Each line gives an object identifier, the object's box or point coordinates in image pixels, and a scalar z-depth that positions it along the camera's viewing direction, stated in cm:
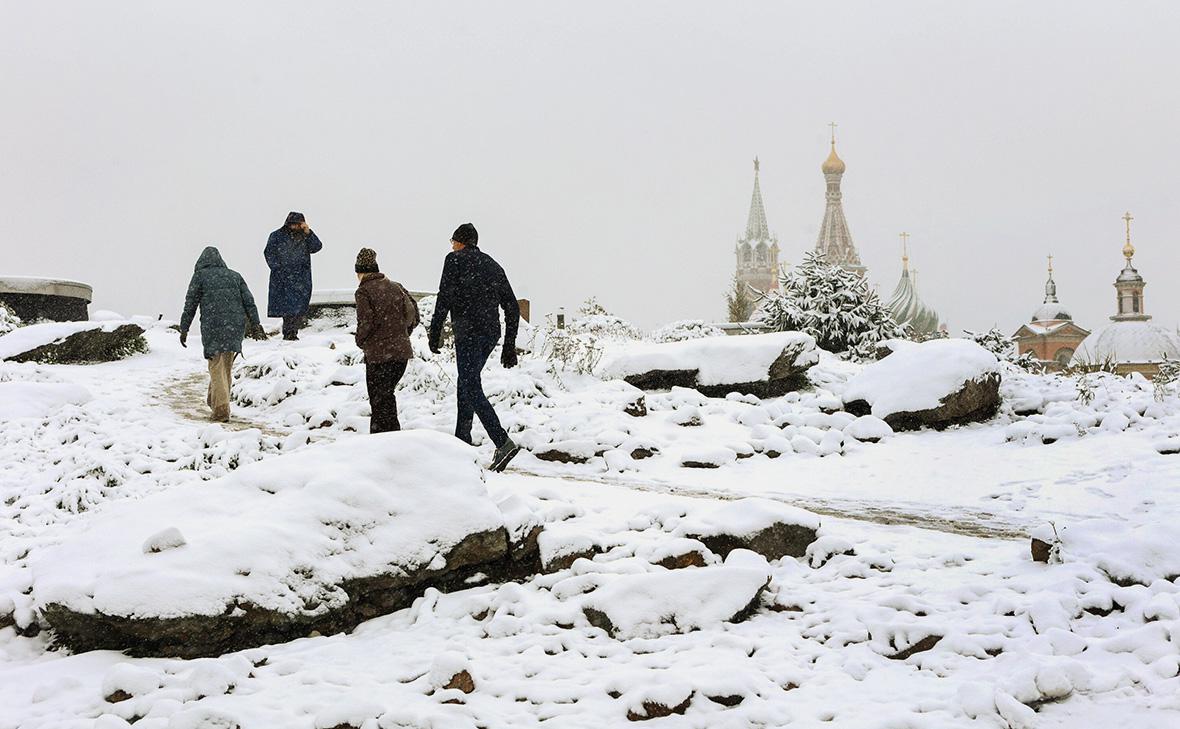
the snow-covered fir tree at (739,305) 2630
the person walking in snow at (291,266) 1409
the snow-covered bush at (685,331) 2117
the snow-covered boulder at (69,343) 1326
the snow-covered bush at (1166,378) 939
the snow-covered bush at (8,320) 1583
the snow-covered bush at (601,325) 1535
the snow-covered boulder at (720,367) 1093
